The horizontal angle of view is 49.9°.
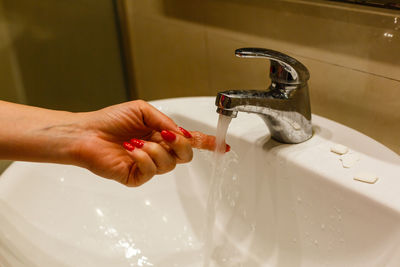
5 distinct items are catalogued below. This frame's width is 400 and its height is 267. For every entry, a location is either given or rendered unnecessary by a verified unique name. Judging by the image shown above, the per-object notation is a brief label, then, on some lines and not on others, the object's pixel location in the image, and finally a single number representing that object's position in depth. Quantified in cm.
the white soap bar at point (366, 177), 53
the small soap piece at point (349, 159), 57
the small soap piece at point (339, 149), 60
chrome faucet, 54
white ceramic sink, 54
